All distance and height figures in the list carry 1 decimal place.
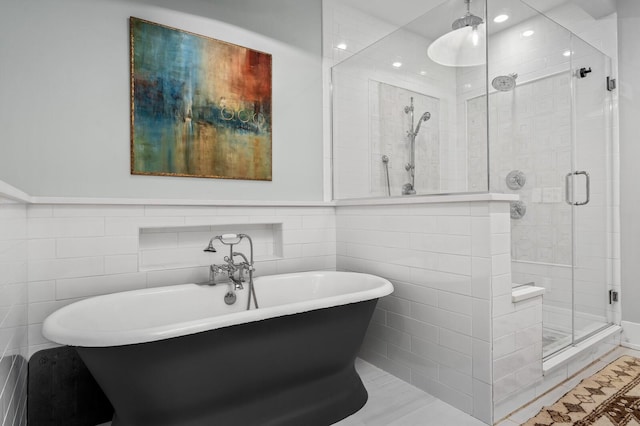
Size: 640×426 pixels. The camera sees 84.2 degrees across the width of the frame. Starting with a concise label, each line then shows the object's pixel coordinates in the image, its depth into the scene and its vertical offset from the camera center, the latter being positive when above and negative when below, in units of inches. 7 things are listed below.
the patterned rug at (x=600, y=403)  69.2 -41.6
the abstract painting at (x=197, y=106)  82.7 +27.1
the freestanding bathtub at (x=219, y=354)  52.2 -23.8
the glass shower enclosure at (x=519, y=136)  87.0 +20.7
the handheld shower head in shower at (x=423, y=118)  97.0 +25.4
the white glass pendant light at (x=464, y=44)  76.8 +38.8
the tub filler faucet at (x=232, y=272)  82.9 -14.1
